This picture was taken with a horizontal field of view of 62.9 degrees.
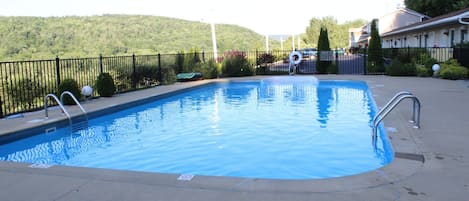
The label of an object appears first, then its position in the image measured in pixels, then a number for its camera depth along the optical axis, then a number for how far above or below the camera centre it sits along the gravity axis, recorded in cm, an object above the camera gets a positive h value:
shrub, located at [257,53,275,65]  1994 +90
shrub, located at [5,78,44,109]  973 -27
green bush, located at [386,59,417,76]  1619 +17
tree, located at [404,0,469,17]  2969 +568
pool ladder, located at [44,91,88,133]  804 -91
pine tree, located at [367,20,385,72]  1789 +91
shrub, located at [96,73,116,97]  1145 -15
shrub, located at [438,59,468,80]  1375 +3
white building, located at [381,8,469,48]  1594 +204
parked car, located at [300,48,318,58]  3770 +224
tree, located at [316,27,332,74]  1862 +125
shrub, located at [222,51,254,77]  1873 +52
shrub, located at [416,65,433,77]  1560 +3
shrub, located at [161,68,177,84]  1628 +10
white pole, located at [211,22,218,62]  2077 +139
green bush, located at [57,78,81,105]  988 -20
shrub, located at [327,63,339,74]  1850 +27
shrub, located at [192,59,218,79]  1805 +39
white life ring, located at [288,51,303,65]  1852 +89
